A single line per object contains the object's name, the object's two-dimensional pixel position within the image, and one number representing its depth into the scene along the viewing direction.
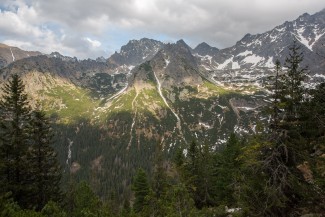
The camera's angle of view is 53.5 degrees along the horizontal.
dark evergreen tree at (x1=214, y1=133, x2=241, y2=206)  47.12
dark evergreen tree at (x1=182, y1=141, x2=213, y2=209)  51.09
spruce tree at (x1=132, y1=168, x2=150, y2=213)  53.56
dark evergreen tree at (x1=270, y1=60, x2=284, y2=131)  22.24
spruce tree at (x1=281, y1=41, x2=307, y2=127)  22.48
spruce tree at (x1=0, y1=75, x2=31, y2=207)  35.12
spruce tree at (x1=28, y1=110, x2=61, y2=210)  37.88
